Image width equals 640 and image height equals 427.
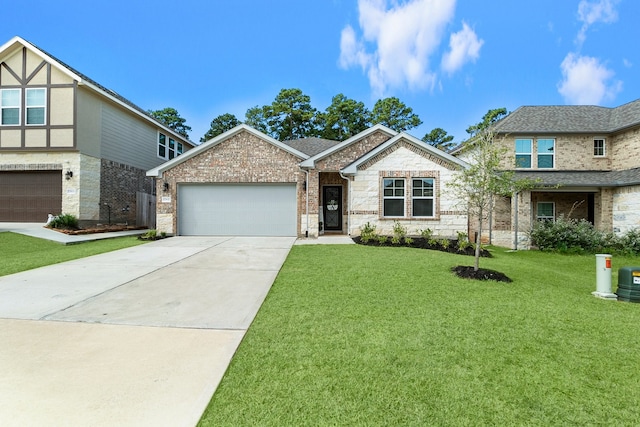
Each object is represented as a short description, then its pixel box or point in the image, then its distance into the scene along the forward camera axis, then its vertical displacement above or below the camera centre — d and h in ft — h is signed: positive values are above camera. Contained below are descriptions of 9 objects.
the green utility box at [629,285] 17.57 -3.85
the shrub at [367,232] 38.78 -2.17
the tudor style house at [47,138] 46.21 +11.31
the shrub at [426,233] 40.45 -2.28
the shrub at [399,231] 39.34 -2.02
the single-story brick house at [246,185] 44.83 +4.26
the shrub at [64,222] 44.47 -1.31
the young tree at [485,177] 21.76 +2.84
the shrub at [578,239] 40.29 -2.89
